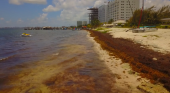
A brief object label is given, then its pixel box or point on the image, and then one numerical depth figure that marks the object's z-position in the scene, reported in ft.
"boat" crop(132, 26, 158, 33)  86.16
